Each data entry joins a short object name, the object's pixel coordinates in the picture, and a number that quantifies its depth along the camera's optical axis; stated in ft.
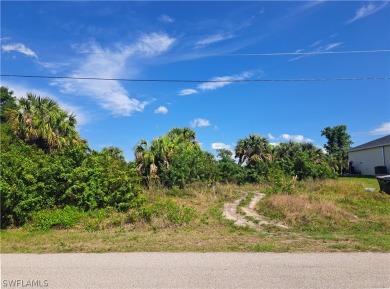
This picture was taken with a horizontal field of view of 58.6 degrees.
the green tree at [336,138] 236.02
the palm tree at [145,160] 74.02
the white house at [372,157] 129.18
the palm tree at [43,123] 70.54
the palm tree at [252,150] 107.14
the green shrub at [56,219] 37.27
